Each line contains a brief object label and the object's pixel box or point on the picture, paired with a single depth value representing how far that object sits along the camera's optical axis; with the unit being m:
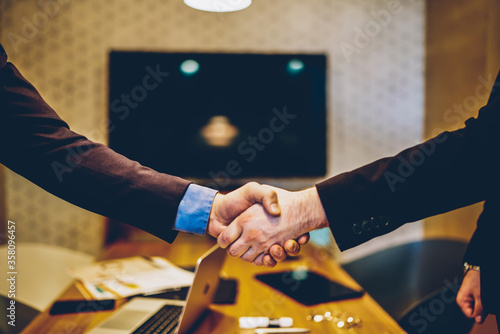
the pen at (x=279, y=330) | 0.94
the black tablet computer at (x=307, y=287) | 1.19
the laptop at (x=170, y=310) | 0.94
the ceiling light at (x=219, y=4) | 1.48
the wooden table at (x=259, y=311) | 0.99
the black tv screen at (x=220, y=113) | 2.93
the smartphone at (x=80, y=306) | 1.09
